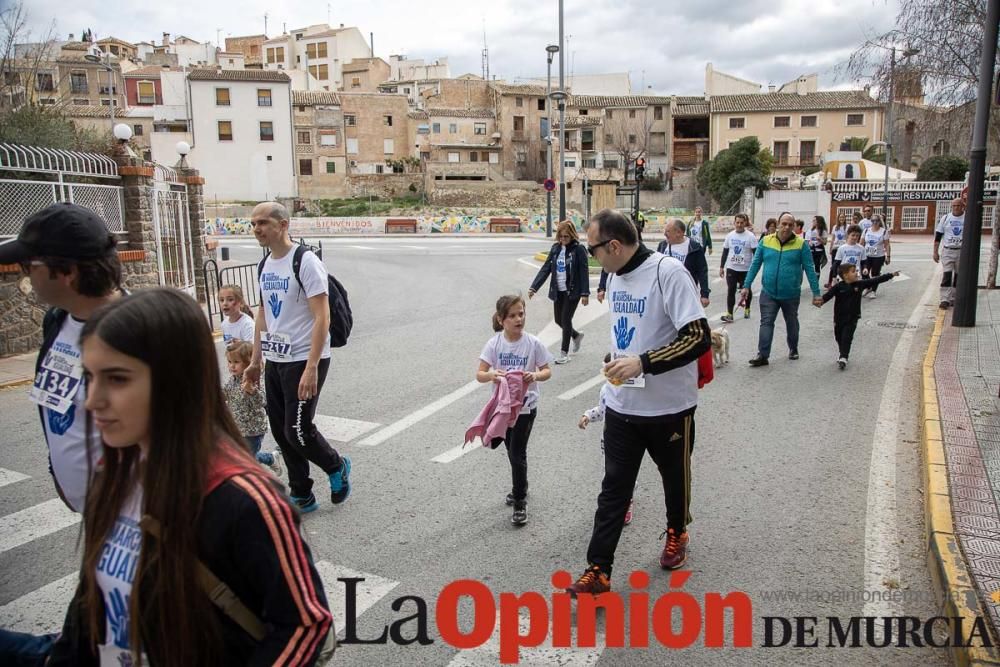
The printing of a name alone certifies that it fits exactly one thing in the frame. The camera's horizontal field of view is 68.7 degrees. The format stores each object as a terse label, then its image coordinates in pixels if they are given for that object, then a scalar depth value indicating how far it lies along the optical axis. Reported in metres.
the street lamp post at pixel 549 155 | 30.35
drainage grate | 11.43
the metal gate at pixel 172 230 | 13.81
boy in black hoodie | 8.70
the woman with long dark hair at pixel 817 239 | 16.00
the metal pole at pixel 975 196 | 9.61
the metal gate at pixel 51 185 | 10.09
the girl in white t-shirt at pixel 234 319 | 5.79
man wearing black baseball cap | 2.49
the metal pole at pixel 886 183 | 32.49
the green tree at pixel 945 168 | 43.97
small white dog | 8.60
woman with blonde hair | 9.16
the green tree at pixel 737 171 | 50.34
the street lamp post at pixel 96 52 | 43.38
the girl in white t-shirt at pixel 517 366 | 4.70
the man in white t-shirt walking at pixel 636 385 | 3.64
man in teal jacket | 8.77
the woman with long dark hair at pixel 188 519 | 1.51
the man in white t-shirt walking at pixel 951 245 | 12.19
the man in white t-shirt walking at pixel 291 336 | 4.43
